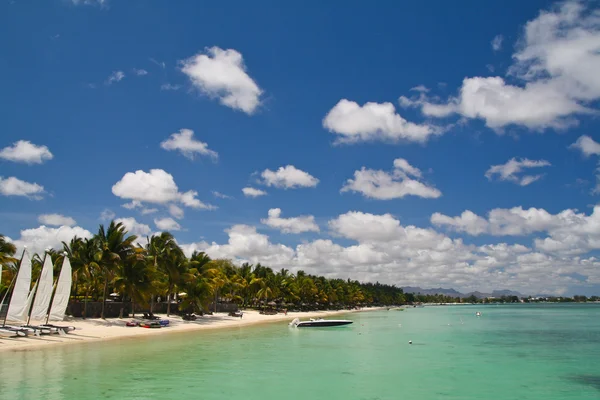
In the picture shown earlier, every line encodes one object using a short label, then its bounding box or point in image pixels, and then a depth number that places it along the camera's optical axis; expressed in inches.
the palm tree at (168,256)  2121.1
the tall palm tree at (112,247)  1705.2
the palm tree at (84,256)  1689.2
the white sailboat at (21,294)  1185.4
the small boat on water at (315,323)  2301.9
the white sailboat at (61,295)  1338.6
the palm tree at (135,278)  1775.3
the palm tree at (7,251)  1478.8
